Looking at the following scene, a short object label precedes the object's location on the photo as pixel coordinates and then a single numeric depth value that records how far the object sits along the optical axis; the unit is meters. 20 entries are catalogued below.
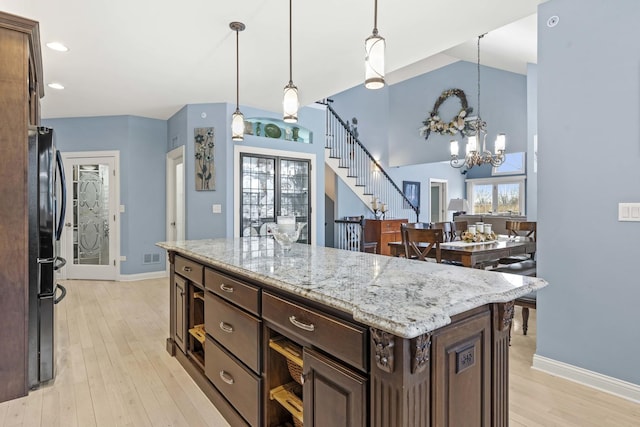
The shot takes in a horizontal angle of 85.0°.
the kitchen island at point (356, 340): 0.98
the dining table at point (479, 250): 3.40
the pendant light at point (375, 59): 1.70
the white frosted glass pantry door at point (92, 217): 5.62
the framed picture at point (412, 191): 10.09
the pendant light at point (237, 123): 2.97
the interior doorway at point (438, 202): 11.40
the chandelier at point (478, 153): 5.37
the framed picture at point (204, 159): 5.04
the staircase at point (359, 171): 7.43
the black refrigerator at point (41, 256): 2.29
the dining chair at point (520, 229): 4.49
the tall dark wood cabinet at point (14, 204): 2.18
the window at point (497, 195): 10.62
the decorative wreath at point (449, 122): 7.68
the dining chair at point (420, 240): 3.39
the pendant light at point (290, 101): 2.37
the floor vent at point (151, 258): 5.78
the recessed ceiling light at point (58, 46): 3.16
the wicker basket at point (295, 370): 1.59
